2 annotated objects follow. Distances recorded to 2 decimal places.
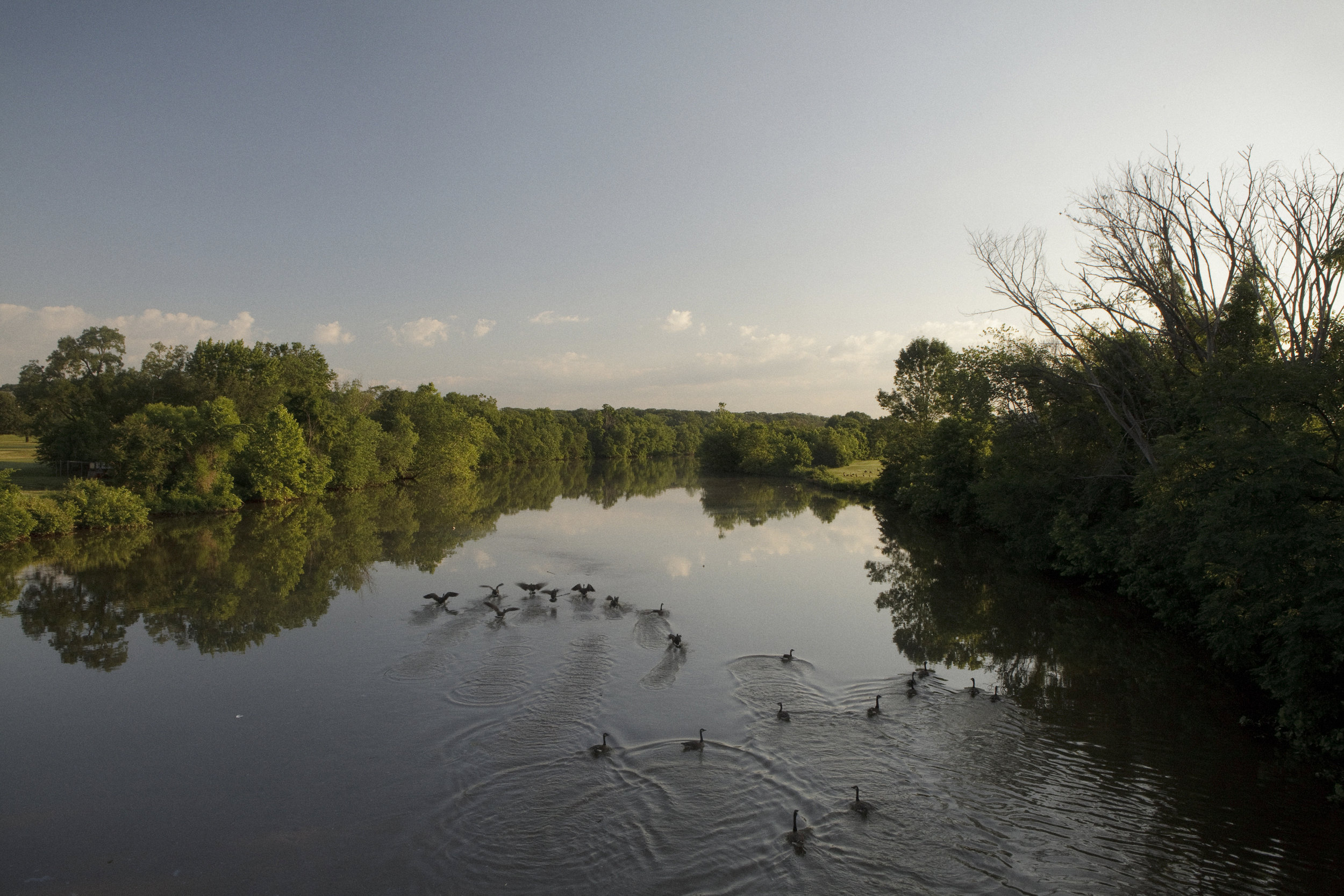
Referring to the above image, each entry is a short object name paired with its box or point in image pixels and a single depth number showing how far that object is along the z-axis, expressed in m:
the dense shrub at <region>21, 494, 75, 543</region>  30.94
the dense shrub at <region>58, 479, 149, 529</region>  32.97
